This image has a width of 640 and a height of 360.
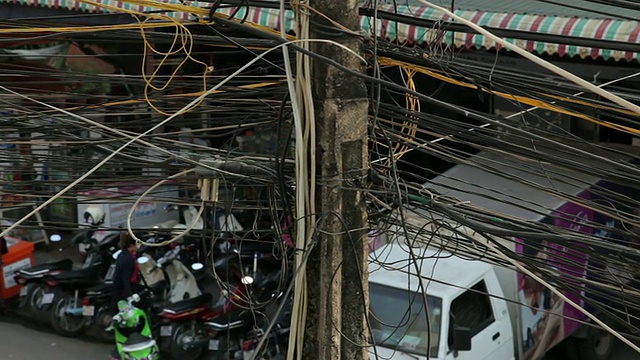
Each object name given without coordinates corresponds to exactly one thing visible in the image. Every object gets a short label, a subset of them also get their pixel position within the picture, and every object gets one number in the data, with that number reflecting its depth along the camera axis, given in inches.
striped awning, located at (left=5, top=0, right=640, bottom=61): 326.3
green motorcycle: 363.3
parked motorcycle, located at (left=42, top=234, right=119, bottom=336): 414.9
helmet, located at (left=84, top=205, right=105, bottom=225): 449.7
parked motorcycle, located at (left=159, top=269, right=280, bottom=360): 371.6
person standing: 392.5
